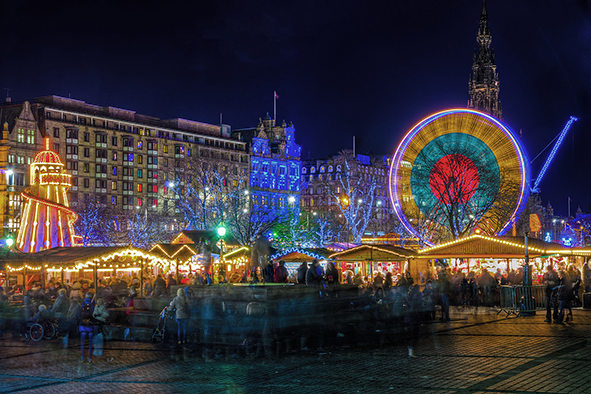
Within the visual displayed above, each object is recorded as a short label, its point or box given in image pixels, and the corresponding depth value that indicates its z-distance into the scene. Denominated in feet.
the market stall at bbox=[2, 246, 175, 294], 103.14
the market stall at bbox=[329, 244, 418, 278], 123.24
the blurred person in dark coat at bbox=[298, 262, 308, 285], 86.20
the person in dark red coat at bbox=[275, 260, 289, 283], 87.25
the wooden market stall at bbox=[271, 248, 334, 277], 131.82
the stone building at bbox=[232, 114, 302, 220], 394.11
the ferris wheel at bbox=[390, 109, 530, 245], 150.00
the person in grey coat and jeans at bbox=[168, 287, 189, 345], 67.26
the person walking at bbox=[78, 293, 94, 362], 60.53
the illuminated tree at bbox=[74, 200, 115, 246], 256.32
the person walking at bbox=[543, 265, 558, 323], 79.56
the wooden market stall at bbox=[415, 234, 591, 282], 114.83
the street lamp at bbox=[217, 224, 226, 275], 103.30
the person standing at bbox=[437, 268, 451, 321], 85.81
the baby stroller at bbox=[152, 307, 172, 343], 69.21
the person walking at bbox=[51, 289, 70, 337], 74.45
